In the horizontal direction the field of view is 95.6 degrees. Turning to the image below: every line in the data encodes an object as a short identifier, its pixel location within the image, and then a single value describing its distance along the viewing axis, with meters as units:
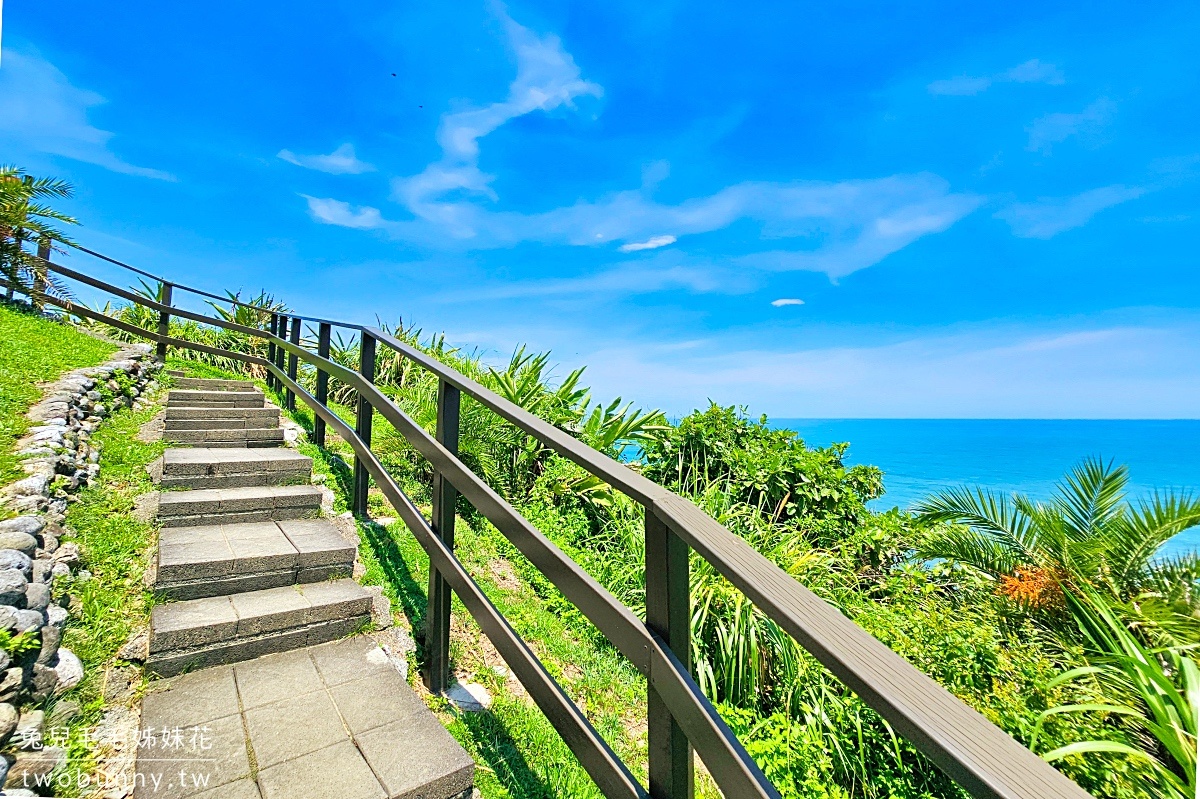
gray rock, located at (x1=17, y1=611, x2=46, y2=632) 1.56
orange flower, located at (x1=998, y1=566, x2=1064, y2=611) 4.39
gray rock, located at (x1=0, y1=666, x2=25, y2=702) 1.42
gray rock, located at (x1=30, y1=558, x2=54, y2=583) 1.87
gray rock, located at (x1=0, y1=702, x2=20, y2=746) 1.35
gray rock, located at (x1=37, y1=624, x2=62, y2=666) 1.62
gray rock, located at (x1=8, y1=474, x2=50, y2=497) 2.44
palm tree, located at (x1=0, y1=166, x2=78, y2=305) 5.79
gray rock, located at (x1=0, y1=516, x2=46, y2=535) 2.04
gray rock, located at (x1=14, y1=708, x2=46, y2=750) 1.40
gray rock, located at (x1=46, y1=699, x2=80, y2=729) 1.53
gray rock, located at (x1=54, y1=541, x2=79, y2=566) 2.16
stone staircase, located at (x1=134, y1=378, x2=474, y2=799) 1.55
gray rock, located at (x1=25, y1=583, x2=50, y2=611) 1.74
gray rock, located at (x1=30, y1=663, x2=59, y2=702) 1.54
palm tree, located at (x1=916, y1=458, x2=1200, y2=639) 4.30
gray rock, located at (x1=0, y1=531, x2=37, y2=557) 1.93
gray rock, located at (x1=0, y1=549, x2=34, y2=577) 1.76
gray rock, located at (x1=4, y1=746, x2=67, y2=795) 1.30
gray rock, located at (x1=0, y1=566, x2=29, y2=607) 1.63
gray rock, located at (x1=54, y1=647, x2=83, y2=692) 1.64
